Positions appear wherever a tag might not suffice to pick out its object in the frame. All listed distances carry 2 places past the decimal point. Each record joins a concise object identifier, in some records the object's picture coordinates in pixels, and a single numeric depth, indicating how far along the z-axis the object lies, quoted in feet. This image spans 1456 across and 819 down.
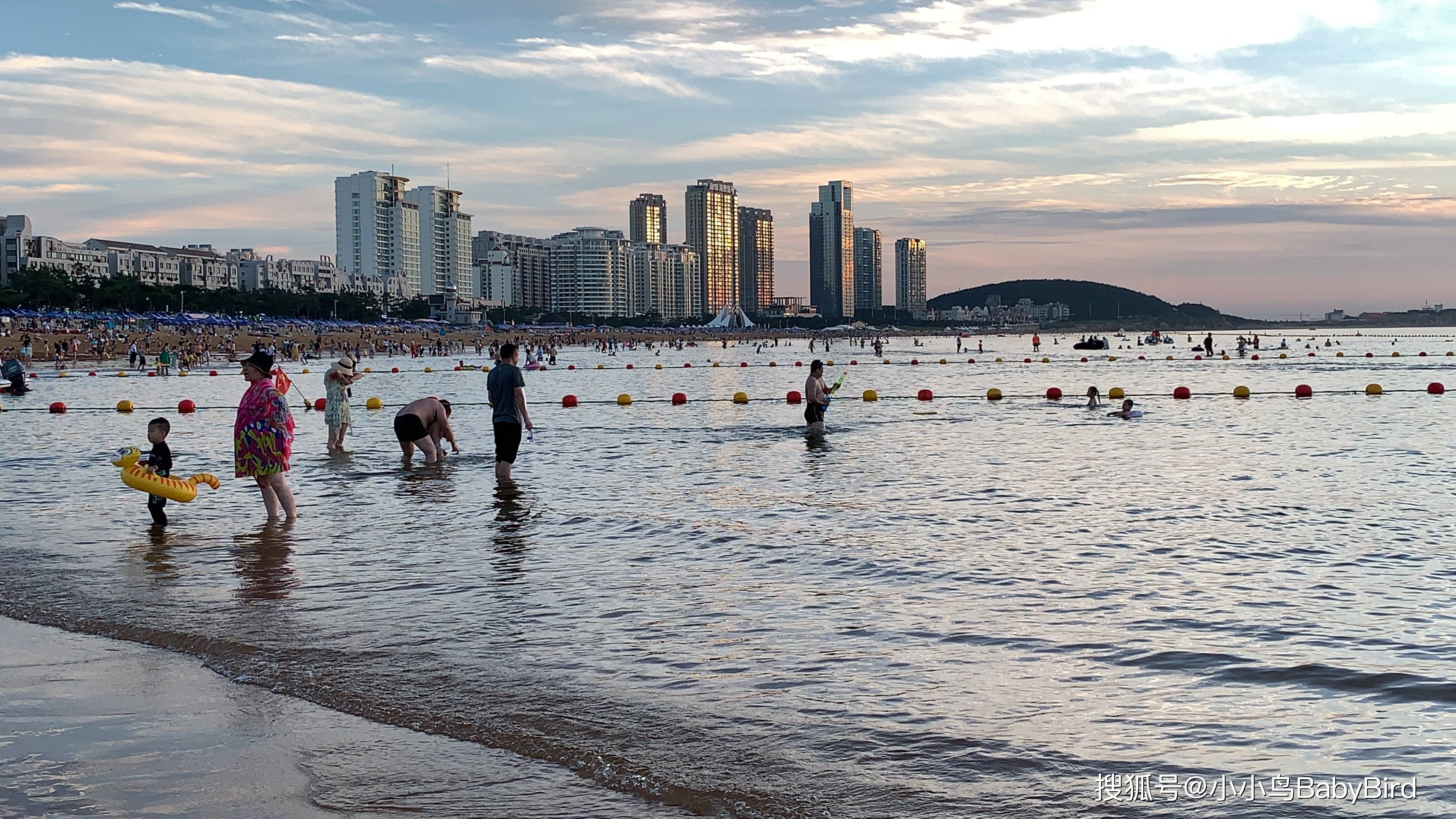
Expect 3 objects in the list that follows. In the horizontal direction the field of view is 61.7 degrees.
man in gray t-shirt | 46.19
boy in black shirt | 36.91
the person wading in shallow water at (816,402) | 75.82
